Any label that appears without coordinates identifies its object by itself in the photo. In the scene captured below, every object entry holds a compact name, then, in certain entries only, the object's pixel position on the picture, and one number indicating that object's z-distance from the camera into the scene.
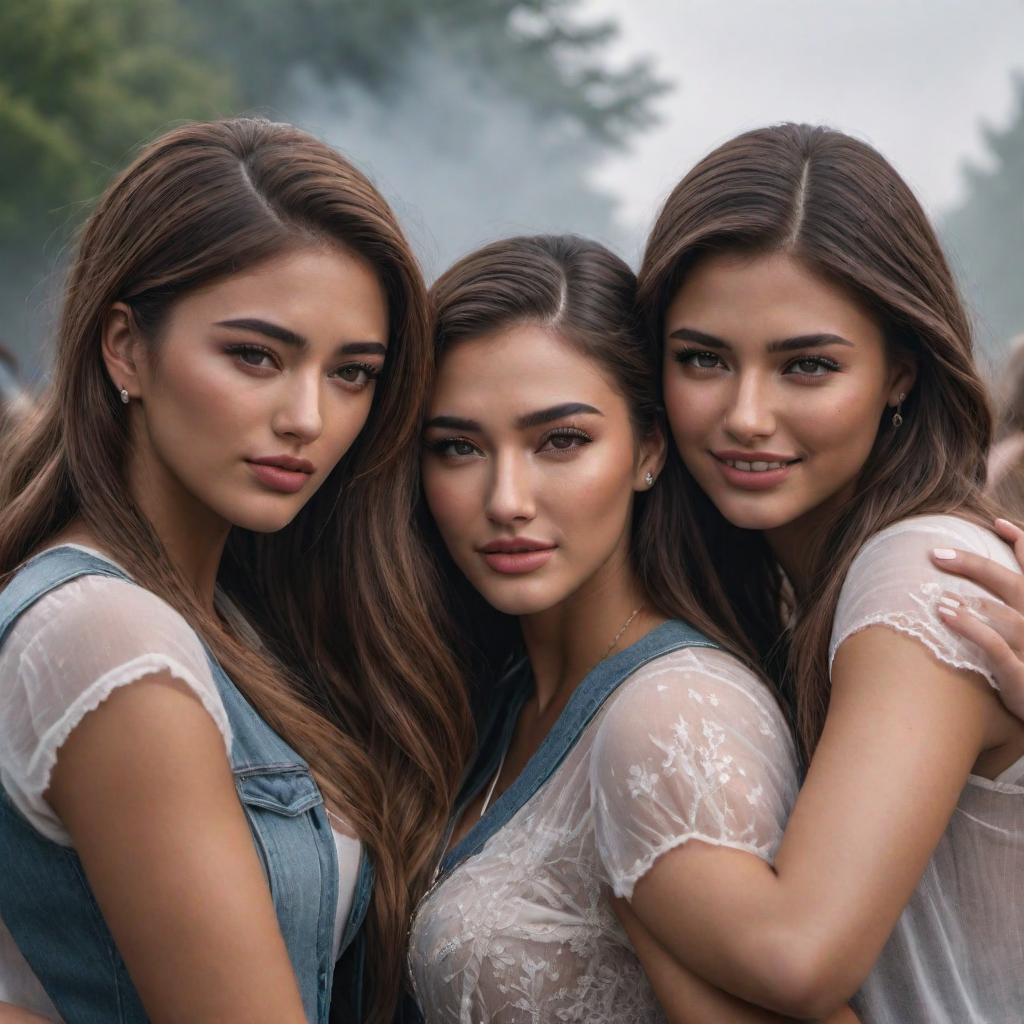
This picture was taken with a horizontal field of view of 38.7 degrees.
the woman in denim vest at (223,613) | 2.46
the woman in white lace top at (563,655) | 2.83
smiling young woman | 2.54
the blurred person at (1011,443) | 3.99
